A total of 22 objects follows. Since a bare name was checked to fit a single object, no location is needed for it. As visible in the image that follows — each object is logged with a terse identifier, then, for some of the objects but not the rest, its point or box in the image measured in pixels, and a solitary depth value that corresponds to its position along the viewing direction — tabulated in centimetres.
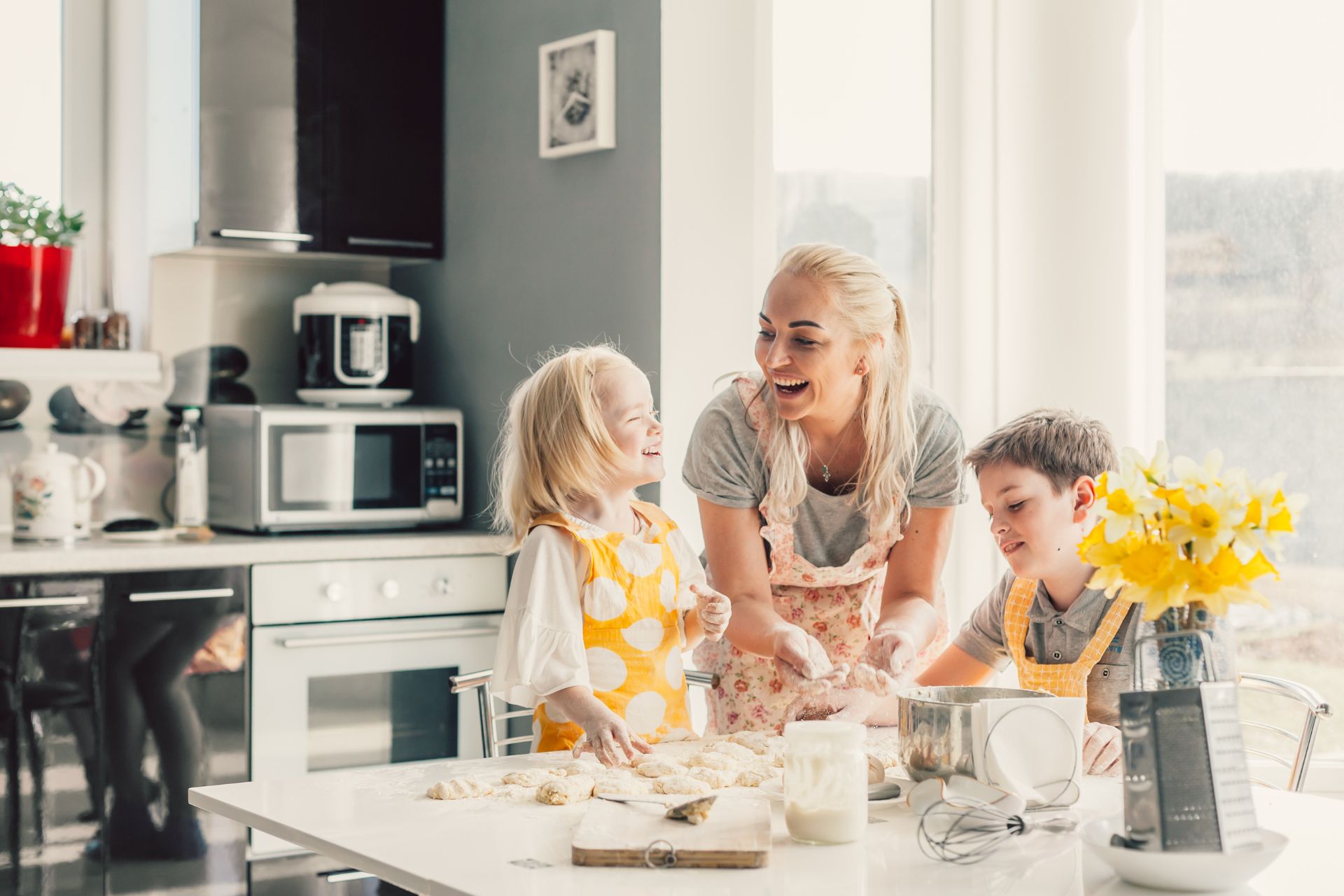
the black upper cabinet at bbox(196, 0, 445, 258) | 324
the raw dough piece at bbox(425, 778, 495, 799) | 142
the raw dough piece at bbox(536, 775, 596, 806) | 138
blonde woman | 202
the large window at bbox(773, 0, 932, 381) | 291
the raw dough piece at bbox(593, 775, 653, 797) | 141
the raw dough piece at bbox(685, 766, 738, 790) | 146
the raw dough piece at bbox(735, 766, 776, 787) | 147
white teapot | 305
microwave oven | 320
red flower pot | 314
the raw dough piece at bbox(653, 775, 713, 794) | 141
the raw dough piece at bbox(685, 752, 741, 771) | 152
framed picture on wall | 299
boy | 172
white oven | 300
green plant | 317
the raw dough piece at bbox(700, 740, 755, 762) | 158
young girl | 180
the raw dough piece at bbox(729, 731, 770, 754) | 164
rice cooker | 339
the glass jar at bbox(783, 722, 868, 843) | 124
